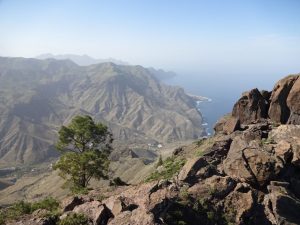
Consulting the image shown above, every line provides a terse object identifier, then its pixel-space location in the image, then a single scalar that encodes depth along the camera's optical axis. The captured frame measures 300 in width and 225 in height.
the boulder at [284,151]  23.45
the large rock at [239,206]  18.88
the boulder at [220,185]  20.08
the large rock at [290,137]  23.60
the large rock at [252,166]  21.77
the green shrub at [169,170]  25.46
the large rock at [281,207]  19.24
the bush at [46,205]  20.59
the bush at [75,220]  16.70
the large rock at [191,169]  21.88
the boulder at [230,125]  30.89
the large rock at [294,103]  29.53
